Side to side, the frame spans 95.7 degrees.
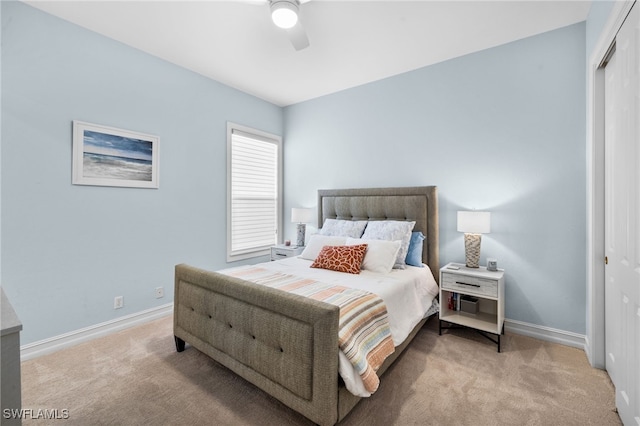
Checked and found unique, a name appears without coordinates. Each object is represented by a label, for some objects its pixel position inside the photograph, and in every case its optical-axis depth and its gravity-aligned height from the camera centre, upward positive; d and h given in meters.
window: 3.95 +0.32
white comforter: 2.18 -0.60
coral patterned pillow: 2.71 -0.44
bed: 1.49 -0.78
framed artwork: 2.60 +0.54
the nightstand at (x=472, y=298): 2.51 -0.85
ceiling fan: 2.02 +1.39
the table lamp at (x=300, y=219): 4.09 -0.09
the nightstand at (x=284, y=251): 3.89 -0.53
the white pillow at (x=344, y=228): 3.35 -0.18
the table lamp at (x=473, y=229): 2.65 -0.15
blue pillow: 3.00 -0.40
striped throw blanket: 1.57 -0.66
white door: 1.51 -0.04
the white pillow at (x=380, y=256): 2.71 -0.41
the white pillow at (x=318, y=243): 3.10 -0.33
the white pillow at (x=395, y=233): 2.91 -0.21
